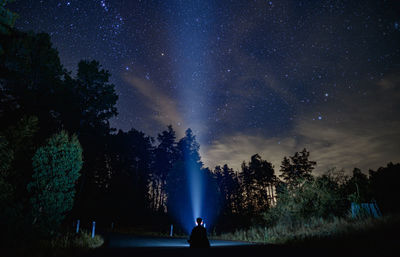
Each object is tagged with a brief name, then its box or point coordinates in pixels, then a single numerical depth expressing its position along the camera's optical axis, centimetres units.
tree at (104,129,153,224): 4306
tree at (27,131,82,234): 1391
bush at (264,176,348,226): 1577
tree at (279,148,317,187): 7088
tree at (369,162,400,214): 4232
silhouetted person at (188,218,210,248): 871
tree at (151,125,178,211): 5928
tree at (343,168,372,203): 1303
